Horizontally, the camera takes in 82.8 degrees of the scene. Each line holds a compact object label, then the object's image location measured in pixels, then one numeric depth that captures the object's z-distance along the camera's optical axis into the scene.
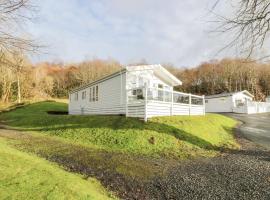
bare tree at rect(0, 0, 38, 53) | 4.15
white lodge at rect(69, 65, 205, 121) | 9.11
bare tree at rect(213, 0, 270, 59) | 4.19
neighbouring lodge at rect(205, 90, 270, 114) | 21.36
